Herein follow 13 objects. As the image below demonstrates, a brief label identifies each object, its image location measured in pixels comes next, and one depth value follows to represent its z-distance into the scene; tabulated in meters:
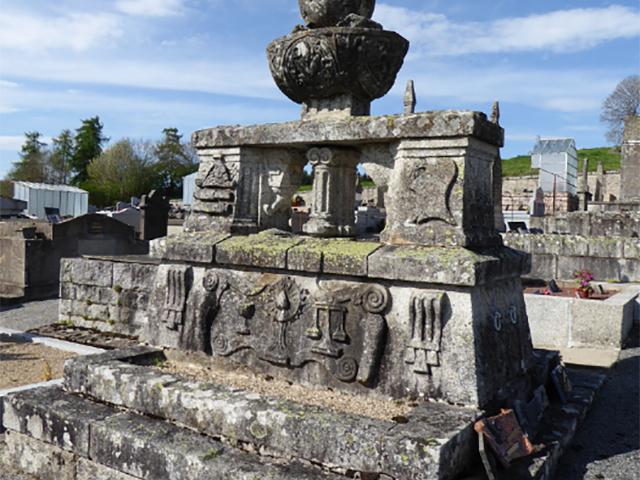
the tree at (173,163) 54.62
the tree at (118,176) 47.88
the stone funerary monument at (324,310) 3.12
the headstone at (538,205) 21.31
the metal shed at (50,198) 29.36
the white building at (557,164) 24.94
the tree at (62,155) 56.41
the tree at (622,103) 48.25
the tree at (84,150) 57.28
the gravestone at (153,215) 15.03
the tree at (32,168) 53.19
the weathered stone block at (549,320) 6.97
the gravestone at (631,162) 17.77
